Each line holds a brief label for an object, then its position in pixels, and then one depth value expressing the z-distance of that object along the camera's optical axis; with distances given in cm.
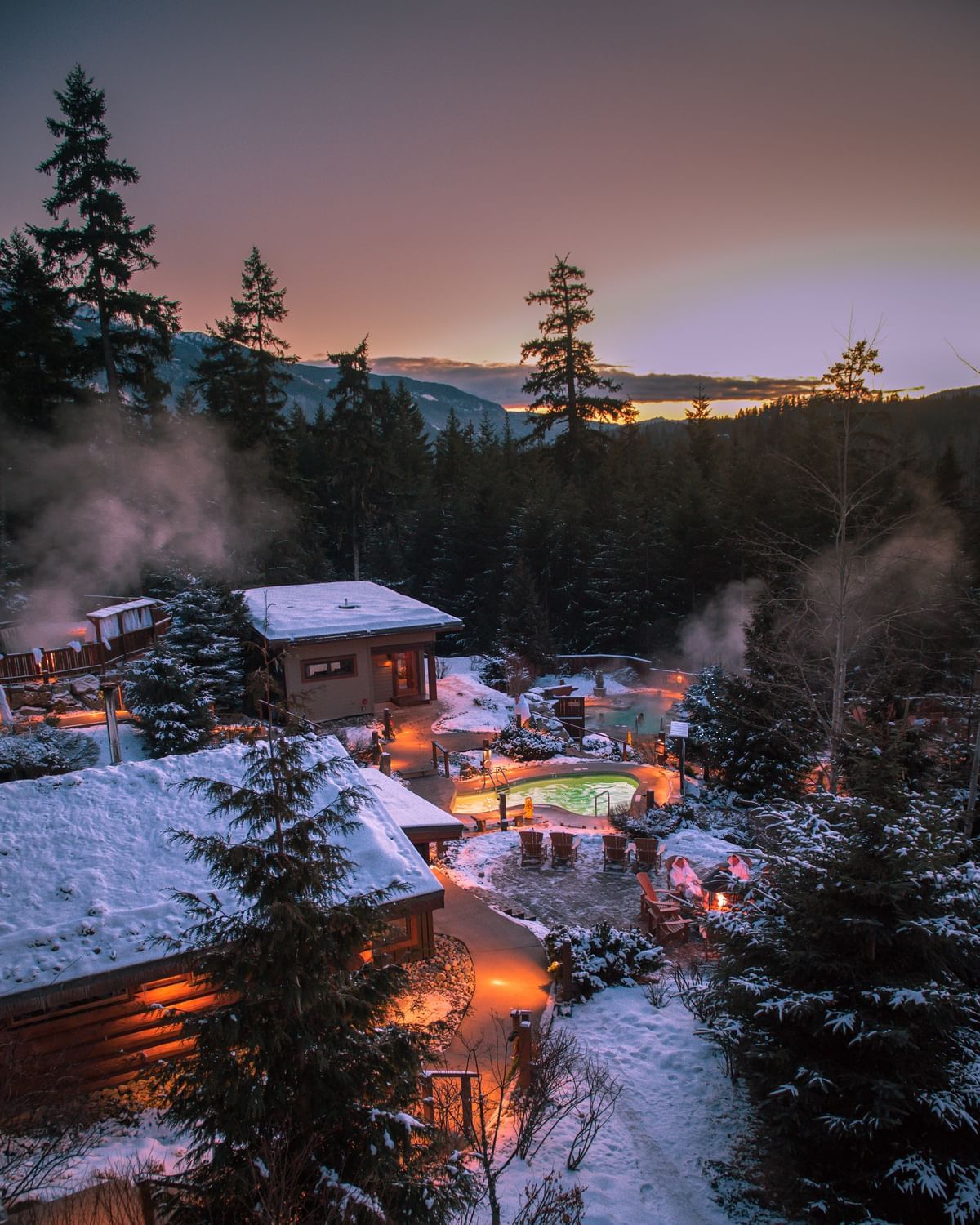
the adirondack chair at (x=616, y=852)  1313
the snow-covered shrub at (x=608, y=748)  2002
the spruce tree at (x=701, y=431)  4266
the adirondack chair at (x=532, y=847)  1351
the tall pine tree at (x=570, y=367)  3956
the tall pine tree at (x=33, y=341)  2391
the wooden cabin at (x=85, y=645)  1666
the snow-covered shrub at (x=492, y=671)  2816
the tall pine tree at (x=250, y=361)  3419
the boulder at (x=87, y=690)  1658
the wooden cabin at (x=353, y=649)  2042
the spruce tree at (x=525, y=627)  2906
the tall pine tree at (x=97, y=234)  2355
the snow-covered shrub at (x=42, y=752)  1247
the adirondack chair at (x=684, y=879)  1144
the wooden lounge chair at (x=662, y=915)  1069
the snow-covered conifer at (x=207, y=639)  1875
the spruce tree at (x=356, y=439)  3475
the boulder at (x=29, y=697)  1620
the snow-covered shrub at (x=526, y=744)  1939
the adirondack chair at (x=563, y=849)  1353
